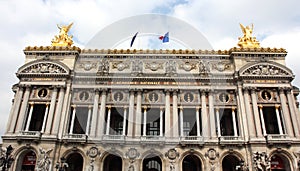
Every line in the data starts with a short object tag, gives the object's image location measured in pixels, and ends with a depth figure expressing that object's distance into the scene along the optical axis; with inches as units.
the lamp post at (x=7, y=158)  985.4
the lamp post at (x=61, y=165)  1155.9
